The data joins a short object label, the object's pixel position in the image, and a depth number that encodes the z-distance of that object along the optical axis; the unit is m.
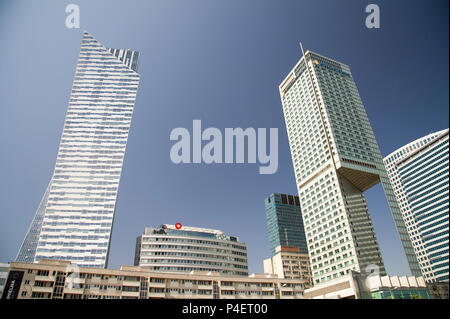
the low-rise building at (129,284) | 46.22
